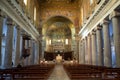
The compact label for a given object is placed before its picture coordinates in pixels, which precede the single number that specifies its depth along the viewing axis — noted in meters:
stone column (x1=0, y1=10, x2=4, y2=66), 6.76
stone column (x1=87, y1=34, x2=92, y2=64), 12.67
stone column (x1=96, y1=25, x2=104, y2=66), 9.99
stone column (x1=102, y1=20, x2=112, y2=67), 8.60
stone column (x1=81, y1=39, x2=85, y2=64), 16.26
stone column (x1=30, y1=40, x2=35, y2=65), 14.96
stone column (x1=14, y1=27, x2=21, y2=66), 9.43
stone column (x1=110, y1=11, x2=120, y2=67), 7.10
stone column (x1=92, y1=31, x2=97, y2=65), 11.43
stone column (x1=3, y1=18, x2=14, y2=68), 8.12
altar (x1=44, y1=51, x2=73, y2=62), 23.45
